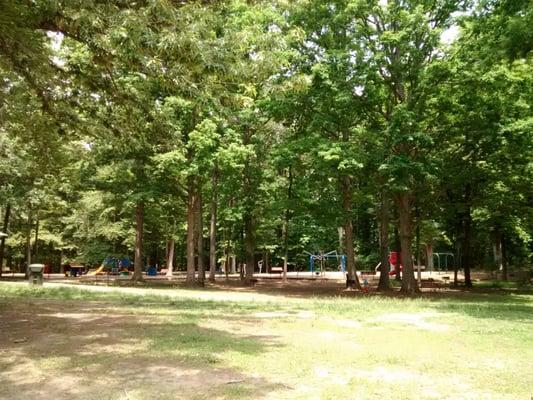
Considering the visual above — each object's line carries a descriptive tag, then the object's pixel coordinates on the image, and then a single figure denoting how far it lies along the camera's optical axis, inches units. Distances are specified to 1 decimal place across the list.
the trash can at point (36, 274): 898.1
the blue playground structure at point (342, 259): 1937.7
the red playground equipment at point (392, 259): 1980.6
